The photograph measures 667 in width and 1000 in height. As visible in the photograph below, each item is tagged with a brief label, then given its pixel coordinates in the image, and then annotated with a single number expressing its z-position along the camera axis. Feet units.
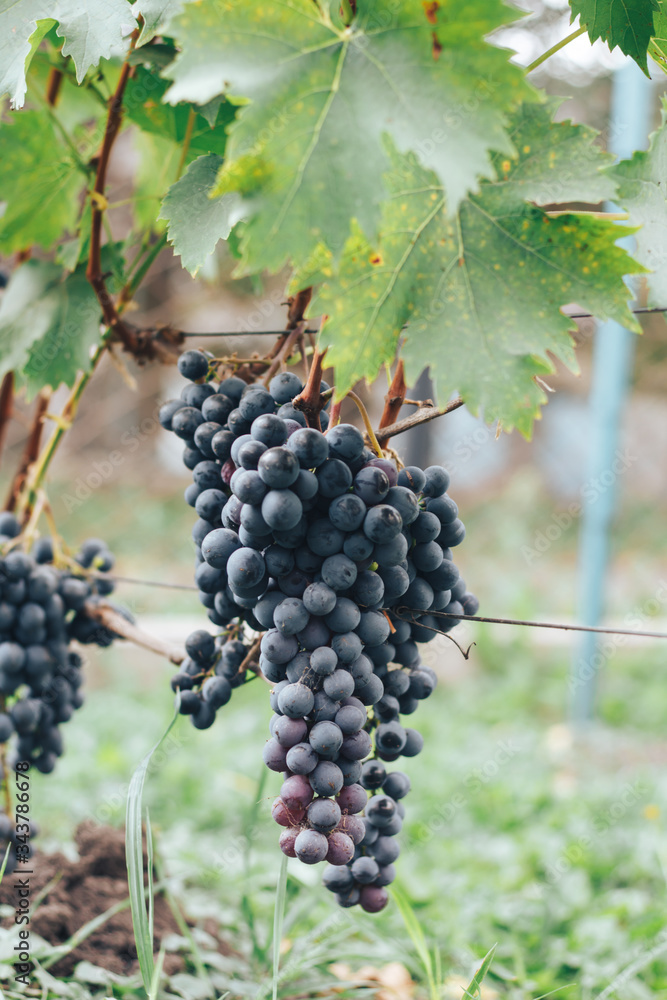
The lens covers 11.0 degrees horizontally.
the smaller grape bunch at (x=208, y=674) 5.48
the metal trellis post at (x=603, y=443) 12.90
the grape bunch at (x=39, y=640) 5.82
